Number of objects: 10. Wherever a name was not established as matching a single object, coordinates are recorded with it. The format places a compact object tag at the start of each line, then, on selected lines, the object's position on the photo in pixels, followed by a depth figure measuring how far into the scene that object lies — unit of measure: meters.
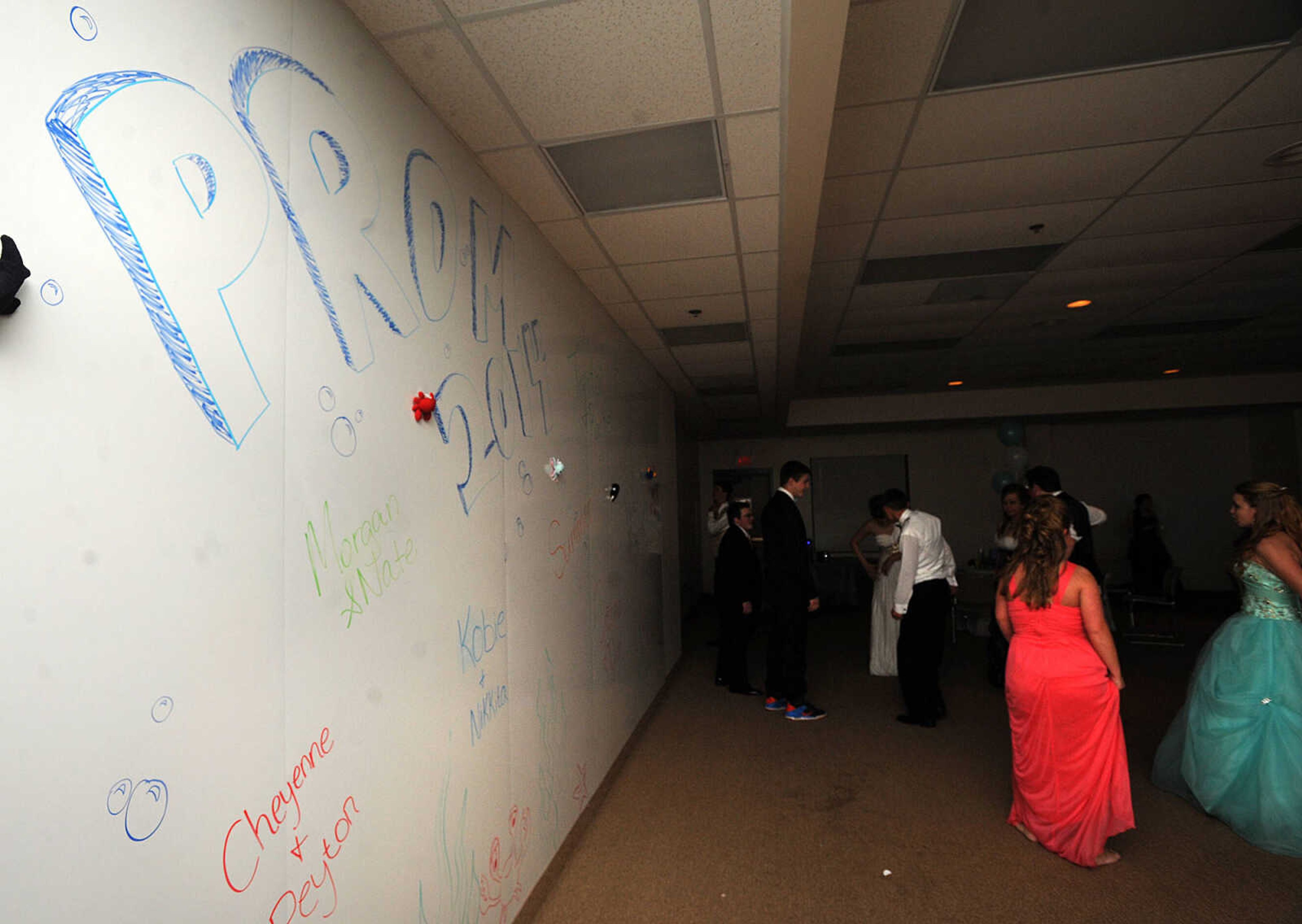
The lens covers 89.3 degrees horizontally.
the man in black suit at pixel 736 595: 5.04
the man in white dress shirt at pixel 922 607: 4.04
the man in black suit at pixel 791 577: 4.28
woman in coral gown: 2.53
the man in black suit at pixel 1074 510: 3.86
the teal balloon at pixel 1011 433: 7.96
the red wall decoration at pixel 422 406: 1.64
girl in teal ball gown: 2.60
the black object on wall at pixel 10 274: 0.71
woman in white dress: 5.06
